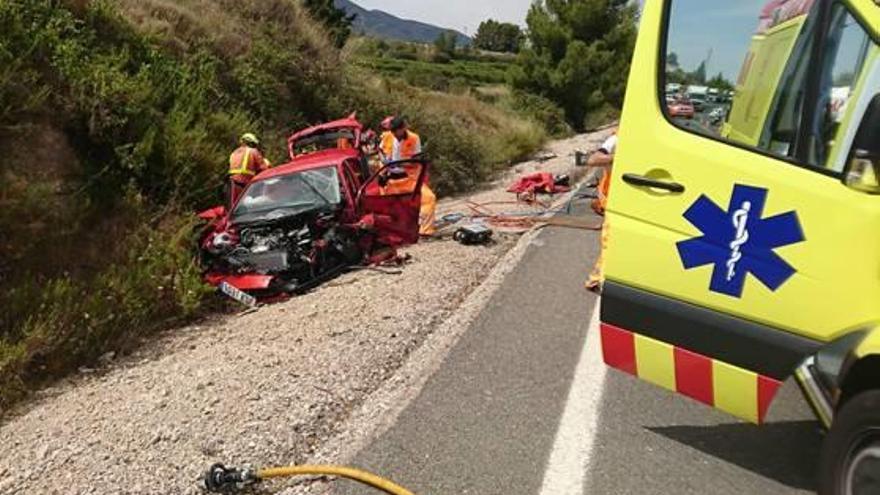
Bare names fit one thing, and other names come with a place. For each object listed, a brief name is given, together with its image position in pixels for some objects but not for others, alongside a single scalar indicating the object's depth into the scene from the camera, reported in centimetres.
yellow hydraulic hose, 350
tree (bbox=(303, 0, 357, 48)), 2574
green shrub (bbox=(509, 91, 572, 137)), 3738
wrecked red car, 870
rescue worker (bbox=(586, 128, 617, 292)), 709
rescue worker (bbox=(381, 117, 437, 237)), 1197
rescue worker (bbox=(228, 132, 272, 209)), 1085
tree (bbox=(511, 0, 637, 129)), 4009
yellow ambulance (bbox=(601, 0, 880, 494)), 281
